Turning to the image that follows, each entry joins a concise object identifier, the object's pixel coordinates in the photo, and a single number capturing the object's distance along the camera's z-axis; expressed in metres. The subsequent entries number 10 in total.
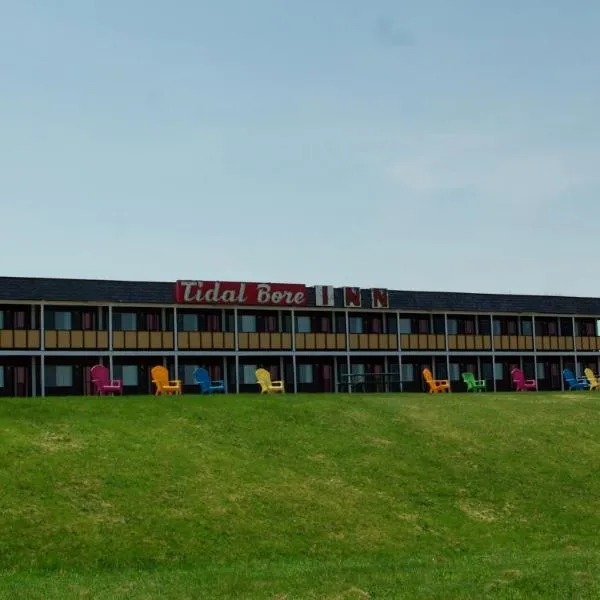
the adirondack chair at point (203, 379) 41.81
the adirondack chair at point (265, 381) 43.25
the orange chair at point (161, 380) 40.34
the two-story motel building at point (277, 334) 48.59
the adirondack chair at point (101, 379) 39.50
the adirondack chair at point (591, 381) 52.46
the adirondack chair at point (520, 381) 52.53
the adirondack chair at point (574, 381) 53.28
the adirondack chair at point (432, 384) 47.81
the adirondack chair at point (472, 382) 52.57
